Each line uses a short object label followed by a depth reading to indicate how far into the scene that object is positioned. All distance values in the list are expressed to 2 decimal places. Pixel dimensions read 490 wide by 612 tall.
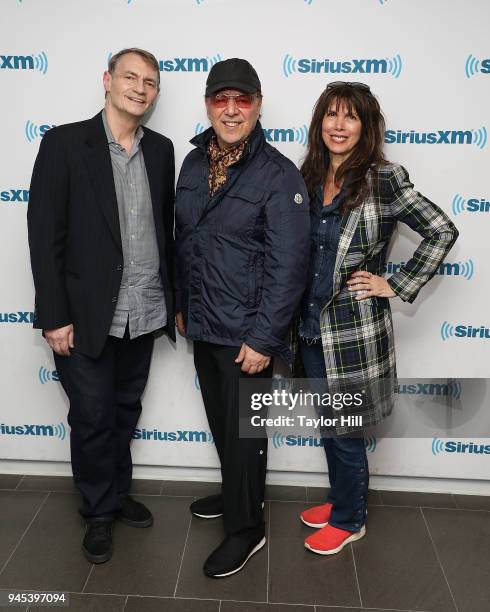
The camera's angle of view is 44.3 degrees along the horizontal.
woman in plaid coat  2.02
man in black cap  1.99
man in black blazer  2.08
